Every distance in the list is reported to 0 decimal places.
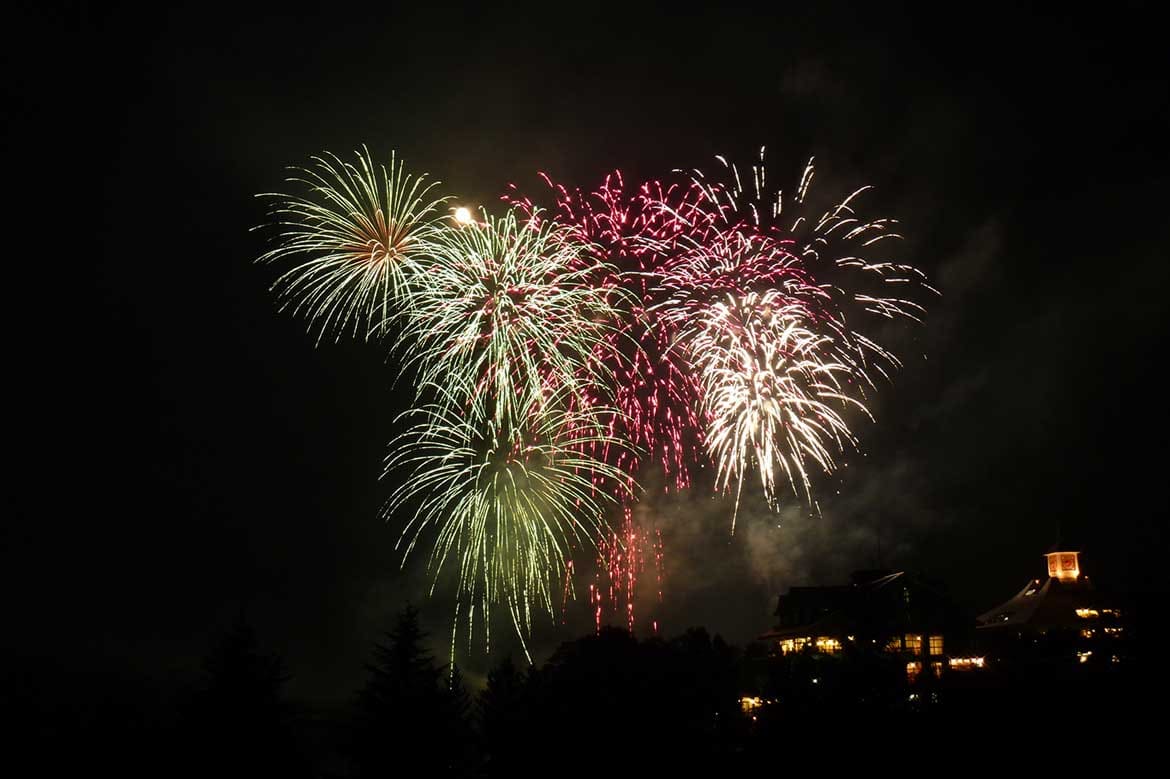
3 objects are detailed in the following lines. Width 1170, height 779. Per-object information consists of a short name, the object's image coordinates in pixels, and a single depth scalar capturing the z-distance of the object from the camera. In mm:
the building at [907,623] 52625
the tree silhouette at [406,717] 35938
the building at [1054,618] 36781
